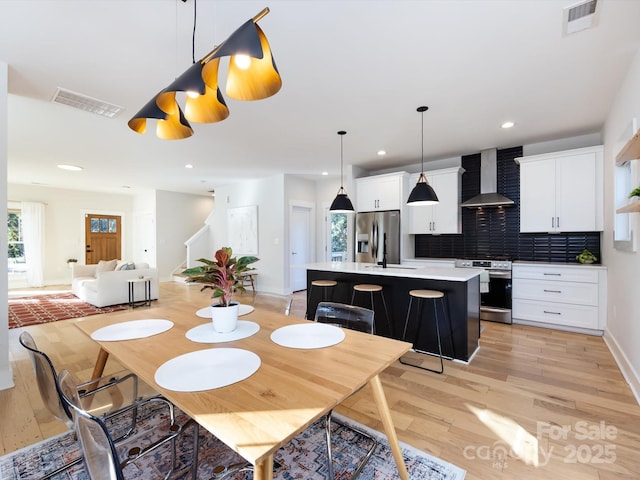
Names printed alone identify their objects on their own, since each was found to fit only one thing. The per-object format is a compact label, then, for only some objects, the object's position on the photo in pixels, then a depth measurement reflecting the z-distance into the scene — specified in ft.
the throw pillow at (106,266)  20.98
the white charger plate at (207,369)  3.29
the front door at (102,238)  28.26
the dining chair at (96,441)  2.48
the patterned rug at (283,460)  4.95
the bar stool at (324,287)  11.33
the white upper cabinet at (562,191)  12.26
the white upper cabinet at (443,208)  15.94
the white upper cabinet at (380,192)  16.84
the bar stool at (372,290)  10.23
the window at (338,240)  23.34
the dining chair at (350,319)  5.73
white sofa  17.16
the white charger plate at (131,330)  4.86
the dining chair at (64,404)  3.90
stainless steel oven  13.60
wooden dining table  2.57
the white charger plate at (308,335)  4.58
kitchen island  9.39
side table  17.84
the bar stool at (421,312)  9.02
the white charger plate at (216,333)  4.74
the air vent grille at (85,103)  9.18
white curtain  24.39
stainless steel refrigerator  16.80
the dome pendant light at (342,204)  12.96
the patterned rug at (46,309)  14.67
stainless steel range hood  15.07
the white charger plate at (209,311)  6.22
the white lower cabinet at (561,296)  11.77
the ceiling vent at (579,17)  5.89
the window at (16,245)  24.20
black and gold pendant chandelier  3.26
